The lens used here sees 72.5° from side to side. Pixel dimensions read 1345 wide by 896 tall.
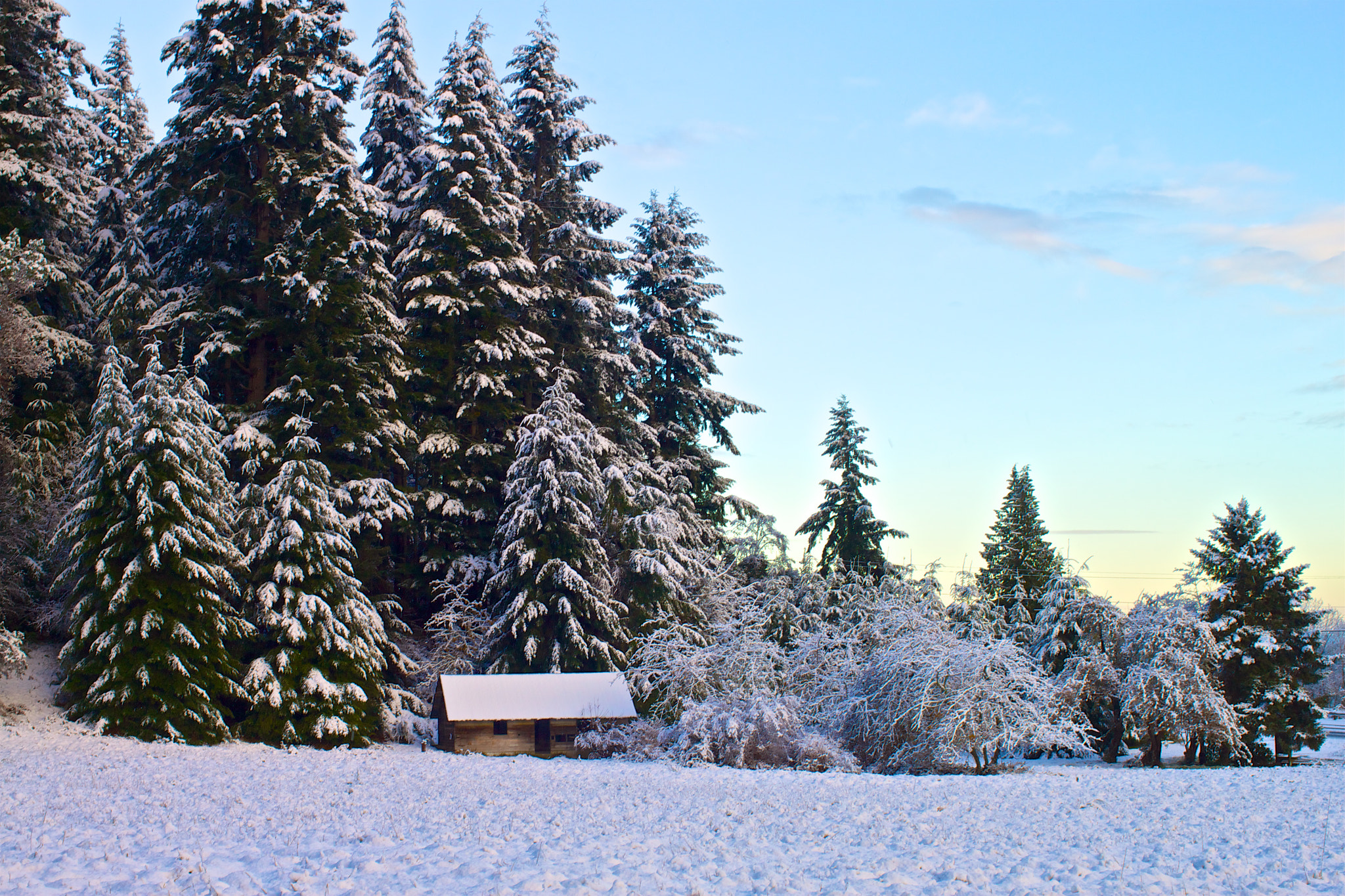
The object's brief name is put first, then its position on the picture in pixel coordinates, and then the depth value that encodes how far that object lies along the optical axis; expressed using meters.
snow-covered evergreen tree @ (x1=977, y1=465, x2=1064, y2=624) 48.66
